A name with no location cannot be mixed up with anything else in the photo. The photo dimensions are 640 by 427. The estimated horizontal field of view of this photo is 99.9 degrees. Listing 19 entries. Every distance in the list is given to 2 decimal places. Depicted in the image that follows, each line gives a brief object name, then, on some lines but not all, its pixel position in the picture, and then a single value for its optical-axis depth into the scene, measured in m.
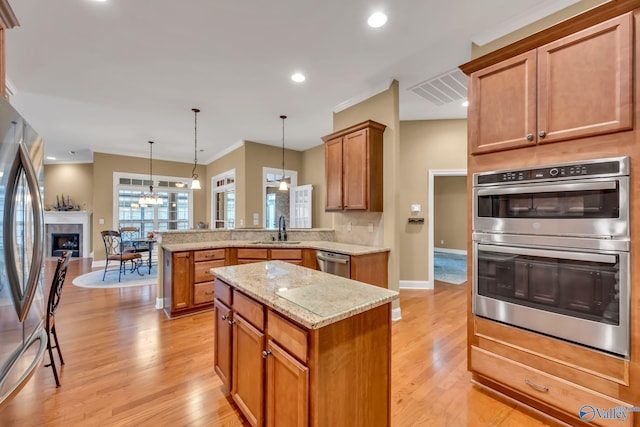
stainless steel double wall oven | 1.46
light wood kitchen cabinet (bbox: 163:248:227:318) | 3.50
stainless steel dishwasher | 3.22
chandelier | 6.73
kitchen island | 1.18
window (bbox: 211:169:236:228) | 6.94
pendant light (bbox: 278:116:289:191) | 4.94
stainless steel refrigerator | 0.97
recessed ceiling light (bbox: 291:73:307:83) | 3.30
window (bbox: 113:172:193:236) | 7.36
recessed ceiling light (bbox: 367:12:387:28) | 2.29
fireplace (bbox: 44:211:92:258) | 7.97
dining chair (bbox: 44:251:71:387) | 2.13
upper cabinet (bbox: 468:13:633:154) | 1.46
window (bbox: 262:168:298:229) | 6.45
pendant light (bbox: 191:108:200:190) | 4.44
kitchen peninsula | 3.37
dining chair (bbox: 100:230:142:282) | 5.48
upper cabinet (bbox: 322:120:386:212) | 3.42
